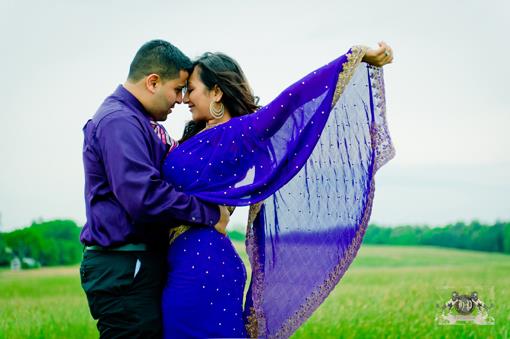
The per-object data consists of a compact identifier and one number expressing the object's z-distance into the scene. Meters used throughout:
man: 2.62
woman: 2.78
